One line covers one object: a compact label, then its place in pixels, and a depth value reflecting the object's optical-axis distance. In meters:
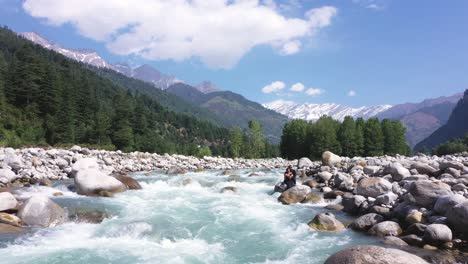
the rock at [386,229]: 14.52
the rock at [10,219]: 14.52
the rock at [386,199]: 17.31
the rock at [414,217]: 14.82
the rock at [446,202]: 14.25
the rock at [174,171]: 37.59
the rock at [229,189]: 25.32
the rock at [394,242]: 13.20
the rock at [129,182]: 24.73
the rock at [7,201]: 15.46
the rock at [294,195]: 21.77
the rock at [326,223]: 15.80
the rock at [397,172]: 23.48
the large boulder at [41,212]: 14.98
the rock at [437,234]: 12.88
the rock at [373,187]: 19.64
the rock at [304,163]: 46.46
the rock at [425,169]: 25.25
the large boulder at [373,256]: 8.70
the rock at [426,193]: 16.03
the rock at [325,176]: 28.56
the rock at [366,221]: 15.57
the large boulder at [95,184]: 21.53
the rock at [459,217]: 13.25
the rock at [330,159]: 43.38
